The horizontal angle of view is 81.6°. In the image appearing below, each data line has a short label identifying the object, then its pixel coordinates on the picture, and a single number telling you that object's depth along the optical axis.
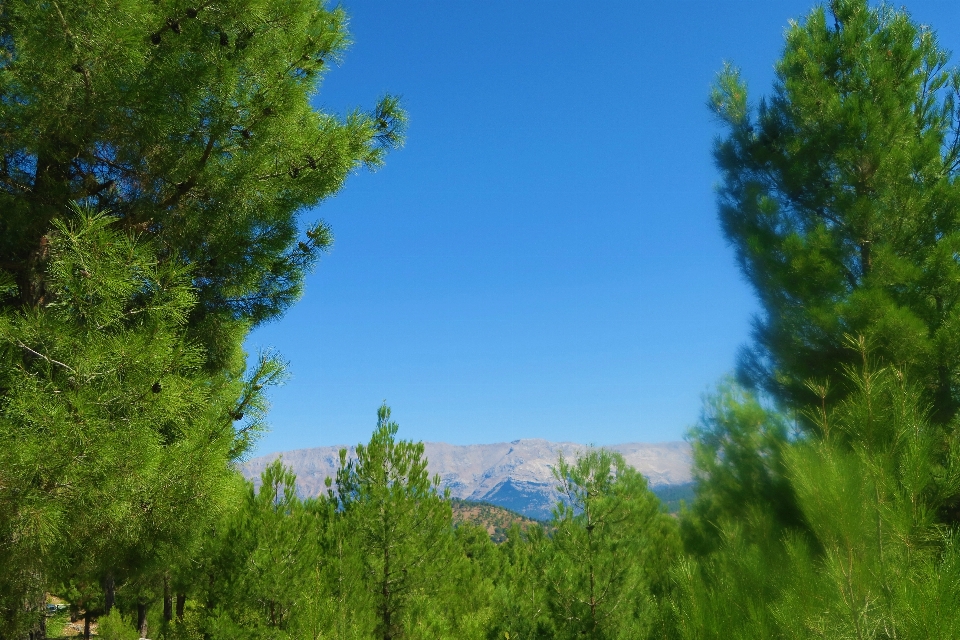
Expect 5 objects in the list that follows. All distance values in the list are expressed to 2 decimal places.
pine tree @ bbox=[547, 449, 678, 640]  6.13
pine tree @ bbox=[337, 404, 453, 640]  8.43
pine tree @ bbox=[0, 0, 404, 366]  4.21
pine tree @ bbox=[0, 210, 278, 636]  3.46
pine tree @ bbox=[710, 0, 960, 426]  4.77
